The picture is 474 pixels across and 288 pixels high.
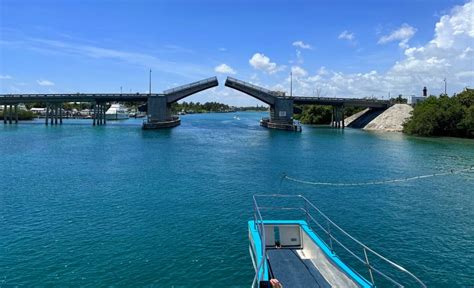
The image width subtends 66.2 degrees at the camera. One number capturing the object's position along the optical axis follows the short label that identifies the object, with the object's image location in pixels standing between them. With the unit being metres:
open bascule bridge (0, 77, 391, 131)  79.25
